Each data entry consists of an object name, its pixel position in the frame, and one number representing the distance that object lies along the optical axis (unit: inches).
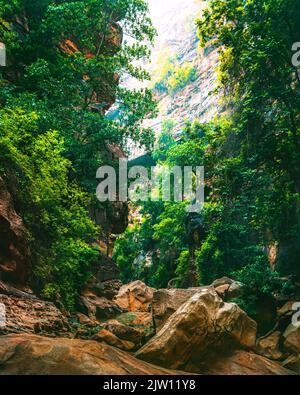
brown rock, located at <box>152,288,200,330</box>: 388.5
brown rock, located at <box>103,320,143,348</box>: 339.9
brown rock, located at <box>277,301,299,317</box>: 455.0
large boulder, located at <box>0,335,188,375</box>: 191.5
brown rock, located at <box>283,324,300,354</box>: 390.9
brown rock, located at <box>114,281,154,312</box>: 733.9
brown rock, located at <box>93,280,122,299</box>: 646.5
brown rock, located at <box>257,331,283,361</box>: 399.2
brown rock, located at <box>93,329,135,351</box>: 300.7
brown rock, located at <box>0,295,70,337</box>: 275.1
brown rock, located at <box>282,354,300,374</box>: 346.3
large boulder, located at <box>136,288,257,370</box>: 284.2
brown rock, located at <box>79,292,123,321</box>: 527.5
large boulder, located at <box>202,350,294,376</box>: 296.4
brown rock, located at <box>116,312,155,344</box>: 365.7
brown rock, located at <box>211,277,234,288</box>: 578.6
